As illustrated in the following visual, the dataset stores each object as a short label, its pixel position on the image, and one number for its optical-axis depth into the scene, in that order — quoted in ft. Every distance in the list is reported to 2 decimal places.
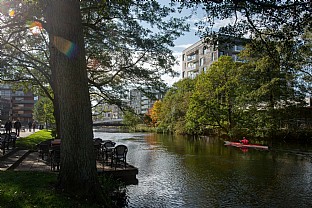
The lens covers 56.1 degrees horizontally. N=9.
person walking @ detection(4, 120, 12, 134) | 87.18
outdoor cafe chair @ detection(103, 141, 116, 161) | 48.93
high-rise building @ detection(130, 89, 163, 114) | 474.49
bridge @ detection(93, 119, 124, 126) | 241.14
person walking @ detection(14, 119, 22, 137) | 94.19
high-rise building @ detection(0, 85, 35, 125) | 340.80
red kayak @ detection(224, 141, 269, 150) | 87.59
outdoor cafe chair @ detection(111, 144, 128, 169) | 41.35
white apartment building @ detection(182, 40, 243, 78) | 202.40
